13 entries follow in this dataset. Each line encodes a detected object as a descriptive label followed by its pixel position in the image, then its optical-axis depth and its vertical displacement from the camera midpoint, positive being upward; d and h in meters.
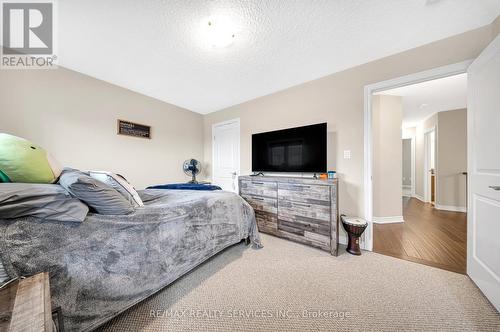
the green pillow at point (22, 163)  1.07 +0.01
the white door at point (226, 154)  3.62 +0.23
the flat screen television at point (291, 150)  2.38 +0.23
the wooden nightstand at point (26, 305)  0.51 -0.47
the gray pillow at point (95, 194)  1.01 -0.18
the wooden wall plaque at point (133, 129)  2.84 +0.62
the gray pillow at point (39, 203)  0.79 -0.19
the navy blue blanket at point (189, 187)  2.35 -0.30
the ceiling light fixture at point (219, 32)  1.58 +1.28
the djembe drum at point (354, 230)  1.97 -0.75
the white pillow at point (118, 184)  1.37 -0.15
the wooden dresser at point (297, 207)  1.99 -0.55
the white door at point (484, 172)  1.26 -0.05
